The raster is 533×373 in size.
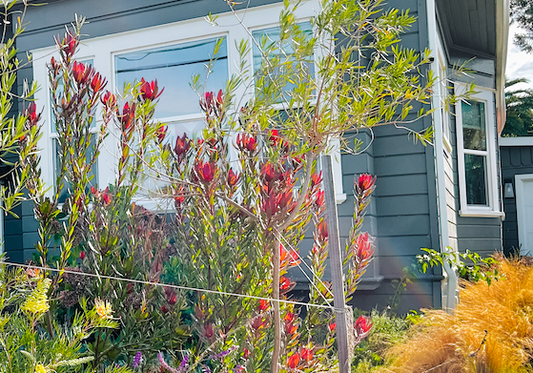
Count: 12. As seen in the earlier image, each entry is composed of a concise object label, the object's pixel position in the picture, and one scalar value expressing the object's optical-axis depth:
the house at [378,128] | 4.21
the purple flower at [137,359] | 1.85
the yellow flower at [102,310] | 1.42
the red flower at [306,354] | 1.89
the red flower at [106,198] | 2.40
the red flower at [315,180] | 2.10
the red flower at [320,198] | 2.09
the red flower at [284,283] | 2.12
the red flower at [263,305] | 1.89
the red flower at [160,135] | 2.29
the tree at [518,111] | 20.42
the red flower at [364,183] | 2.07
